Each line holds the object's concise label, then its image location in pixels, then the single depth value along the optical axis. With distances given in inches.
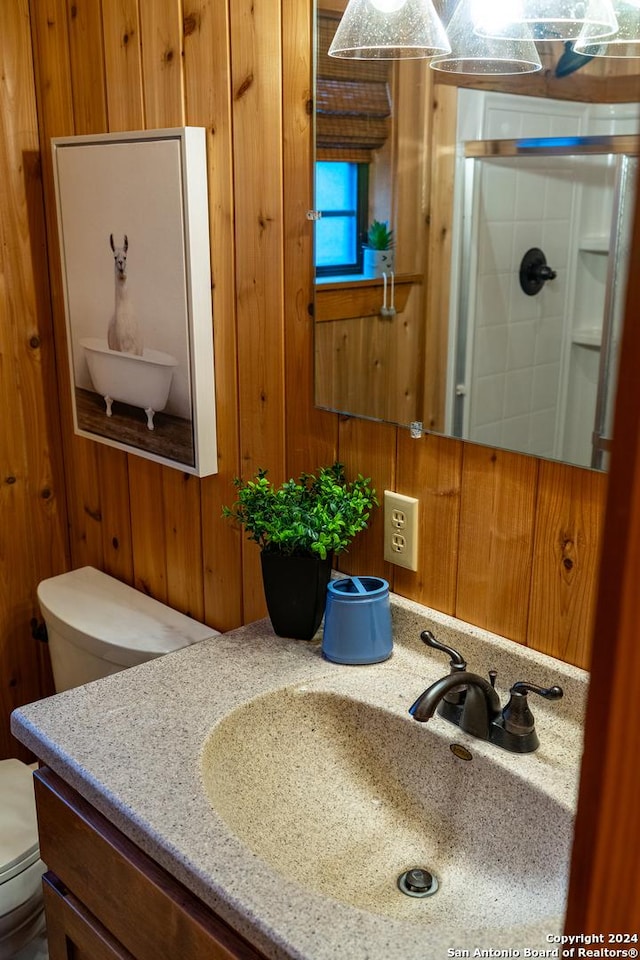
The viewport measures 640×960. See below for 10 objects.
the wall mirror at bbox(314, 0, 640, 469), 41.5
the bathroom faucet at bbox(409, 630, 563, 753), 43.8
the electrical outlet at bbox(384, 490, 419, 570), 53.2
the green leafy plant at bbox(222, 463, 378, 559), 52.3
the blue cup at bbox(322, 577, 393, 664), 51.6
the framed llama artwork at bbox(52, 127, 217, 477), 60.1
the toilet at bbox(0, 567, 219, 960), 64.3
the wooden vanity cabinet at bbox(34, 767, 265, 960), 39.1
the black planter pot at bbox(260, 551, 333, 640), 53.7
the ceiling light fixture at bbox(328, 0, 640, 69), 39.7
